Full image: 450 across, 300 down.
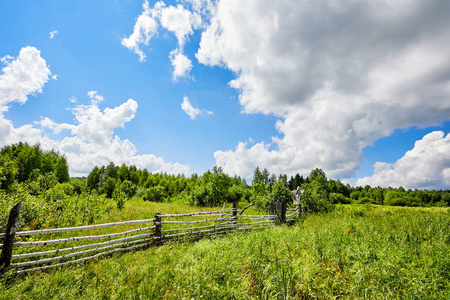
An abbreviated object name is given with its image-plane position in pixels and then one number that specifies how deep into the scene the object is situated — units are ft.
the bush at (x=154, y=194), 119.14
